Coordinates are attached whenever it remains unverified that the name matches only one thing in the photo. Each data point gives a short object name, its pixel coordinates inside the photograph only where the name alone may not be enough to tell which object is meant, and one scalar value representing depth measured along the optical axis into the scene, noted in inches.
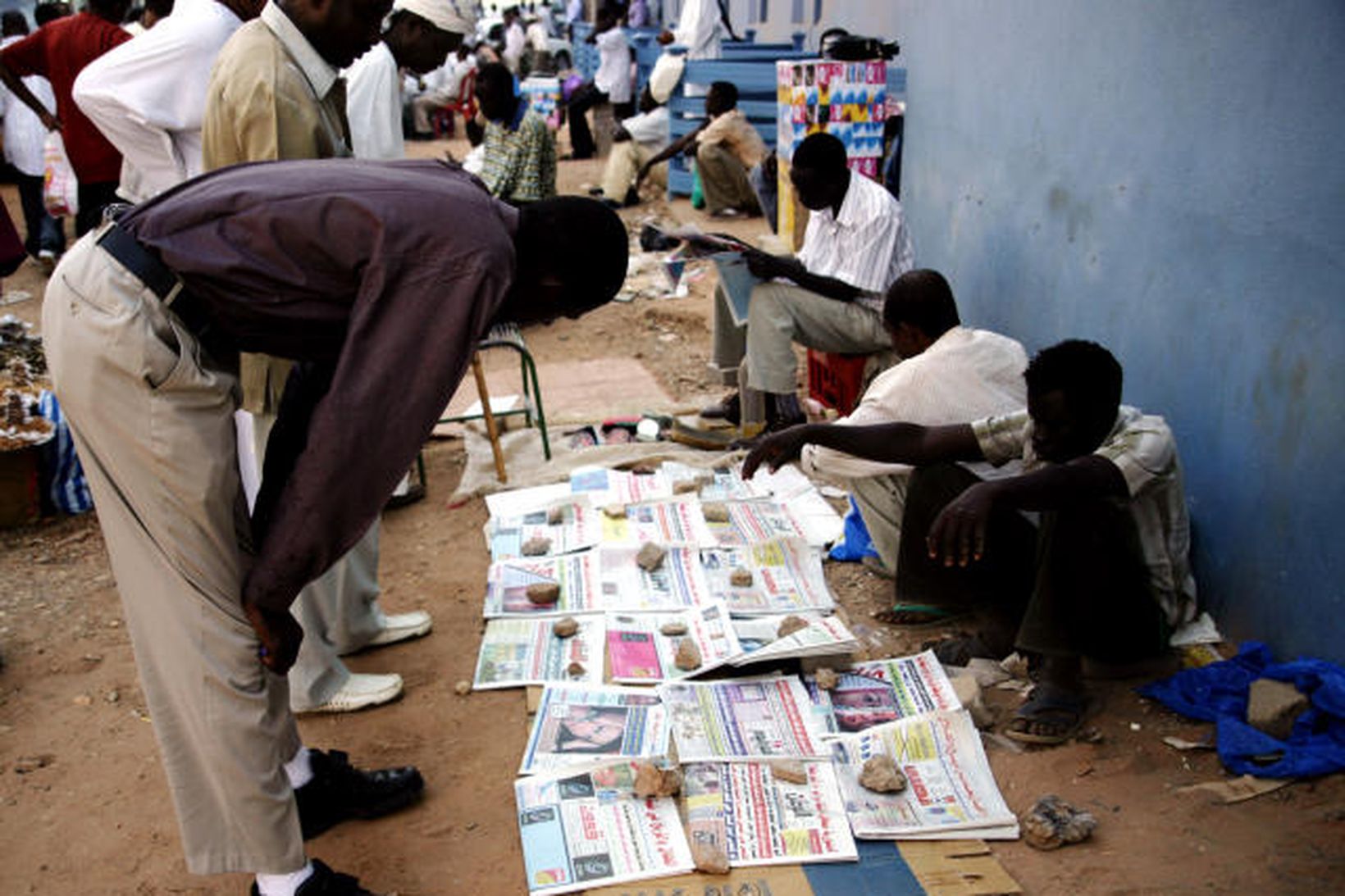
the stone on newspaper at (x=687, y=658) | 111.0
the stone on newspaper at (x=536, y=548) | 140.6
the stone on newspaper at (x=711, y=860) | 83.4
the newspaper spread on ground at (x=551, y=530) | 142.3
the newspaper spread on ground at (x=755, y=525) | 142.4
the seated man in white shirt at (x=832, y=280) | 165.5
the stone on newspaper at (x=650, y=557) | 133.2
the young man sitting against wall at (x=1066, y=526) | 95.4
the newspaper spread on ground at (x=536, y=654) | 112.9
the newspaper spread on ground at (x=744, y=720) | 97.0
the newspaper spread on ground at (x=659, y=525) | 142.1
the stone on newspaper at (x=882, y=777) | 90.9
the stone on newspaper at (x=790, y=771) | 93.0
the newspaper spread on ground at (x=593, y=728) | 97.9
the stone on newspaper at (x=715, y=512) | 148.0
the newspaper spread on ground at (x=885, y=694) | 103.0
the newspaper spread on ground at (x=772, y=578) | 126.3
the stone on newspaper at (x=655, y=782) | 90.4
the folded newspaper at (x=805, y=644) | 105.9
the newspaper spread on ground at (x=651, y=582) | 126.6
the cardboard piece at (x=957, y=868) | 81.7
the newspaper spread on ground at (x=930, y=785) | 87.7
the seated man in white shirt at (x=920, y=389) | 118.3
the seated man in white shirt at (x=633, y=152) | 403.2
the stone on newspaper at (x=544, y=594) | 126.3
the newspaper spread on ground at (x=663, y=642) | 111.6
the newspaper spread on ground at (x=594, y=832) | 84.5
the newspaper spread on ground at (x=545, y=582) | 126.7
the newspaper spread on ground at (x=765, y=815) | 85.6
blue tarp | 90.7
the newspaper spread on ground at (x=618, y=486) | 154.0
